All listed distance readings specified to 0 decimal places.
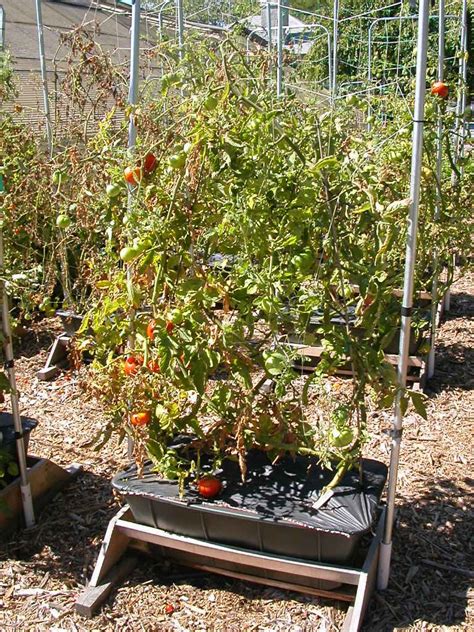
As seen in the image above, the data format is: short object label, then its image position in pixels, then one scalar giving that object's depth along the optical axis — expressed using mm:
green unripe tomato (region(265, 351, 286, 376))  2023
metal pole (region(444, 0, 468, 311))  4291
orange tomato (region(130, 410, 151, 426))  2312
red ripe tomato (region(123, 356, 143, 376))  2285
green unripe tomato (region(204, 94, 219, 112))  1942
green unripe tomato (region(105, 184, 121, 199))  2172
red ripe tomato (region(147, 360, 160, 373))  2259
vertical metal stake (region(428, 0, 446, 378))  3404
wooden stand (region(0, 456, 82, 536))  2673
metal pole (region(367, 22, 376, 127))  6582
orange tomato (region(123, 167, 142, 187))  2088
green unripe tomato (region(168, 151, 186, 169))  1979
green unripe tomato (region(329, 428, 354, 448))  2068
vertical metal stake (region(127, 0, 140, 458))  2459
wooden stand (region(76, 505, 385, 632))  2150
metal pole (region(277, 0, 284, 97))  4709
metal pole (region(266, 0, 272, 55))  5440
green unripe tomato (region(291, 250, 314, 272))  2041
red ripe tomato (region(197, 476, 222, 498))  2281
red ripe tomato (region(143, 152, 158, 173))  2107
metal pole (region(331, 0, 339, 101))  5731
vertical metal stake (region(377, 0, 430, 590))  1938
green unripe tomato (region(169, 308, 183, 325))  2016
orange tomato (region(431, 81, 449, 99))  3112
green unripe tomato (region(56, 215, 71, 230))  2225
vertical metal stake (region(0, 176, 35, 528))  2637
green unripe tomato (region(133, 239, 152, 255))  2031
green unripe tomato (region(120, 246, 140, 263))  1999
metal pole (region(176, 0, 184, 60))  4059
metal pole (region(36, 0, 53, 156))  4512
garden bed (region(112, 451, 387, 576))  2146
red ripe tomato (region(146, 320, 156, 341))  2134
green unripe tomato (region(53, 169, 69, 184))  2279
